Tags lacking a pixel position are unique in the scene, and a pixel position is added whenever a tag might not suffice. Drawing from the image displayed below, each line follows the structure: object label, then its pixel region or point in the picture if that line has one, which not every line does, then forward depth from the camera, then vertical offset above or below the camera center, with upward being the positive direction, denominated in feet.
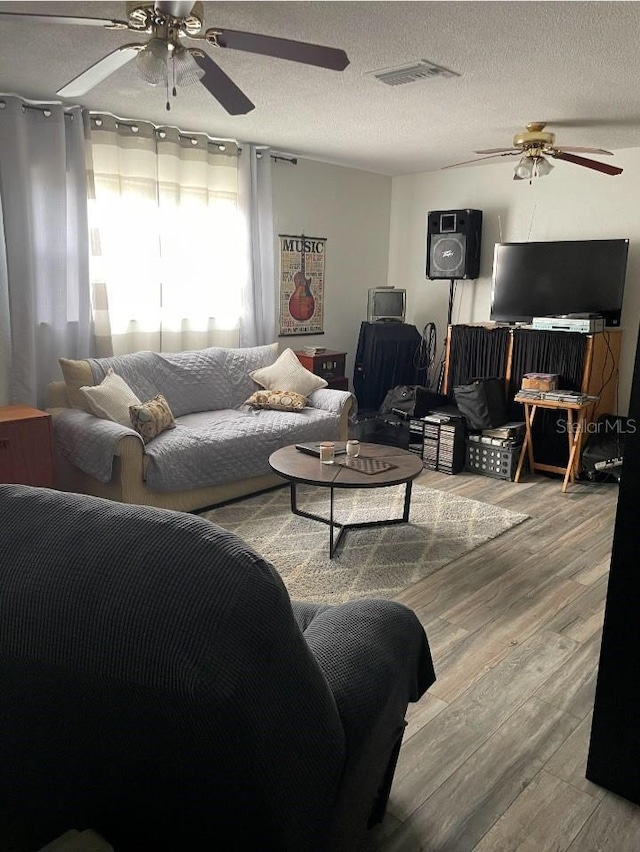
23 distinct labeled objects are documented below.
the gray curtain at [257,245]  16.01 +1.20
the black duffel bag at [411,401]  16.46 -2.69
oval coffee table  10.18 -2.89
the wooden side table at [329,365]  17.07 -1.90
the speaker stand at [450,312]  18.76 -0.44
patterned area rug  9.77 -4.26
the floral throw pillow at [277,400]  14.75 -2.45
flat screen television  15.07 +0.52
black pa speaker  17.48 +1.49
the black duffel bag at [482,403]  15.16 -2.48
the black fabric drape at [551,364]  14.89 -1.52
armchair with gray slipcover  2.56 -1.66
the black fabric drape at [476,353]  16.08 -1.40
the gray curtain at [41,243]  12.01 +0.86
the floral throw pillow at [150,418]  11.98 -2.41
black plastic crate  14.94 -3.78
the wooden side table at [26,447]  11.01 -2.79
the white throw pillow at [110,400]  12.01 -2.08
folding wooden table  14.26 -2.76
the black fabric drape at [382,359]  18.56 -1.85
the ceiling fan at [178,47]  6.58 +2.67
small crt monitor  18.71 -0.22
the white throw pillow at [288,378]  15.42 -2.02
